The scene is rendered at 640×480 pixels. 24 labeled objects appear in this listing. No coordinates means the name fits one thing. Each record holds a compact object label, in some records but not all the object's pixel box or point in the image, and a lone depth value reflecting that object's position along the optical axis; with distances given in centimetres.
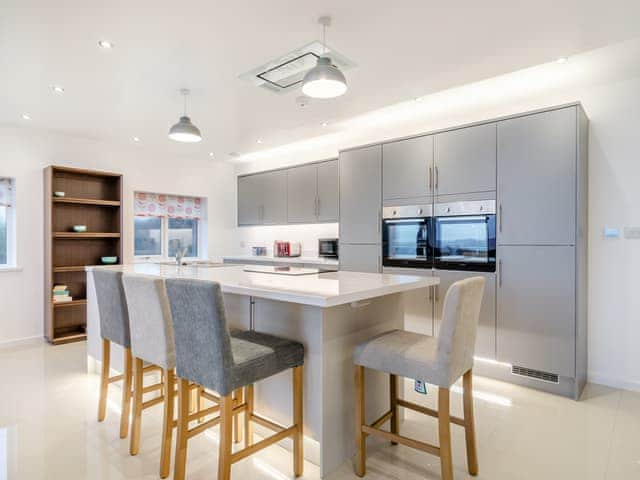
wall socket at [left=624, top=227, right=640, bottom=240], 302
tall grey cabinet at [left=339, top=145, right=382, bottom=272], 414
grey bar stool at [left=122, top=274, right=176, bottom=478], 193
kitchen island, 188
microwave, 518
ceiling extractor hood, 261
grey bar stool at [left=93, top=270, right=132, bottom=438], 232
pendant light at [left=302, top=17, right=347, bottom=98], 209
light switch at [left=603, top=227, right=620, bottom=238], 310
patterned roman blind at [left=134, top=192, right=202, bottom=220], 559
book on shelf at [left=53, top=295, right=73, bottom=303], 441
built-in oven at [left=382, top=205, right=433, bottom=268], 374
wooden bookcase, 441
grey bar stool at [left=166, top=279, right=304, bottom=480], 160
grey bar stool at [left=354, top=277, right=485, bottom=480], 167
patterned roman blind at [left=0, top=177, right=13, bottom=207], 436
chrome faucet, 337
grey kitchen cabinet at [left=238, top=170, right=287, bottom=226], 575
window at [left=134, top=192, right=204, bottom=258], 561
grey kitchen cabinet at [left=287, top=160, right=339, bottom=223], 504
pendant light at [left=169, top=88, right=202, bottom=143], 320
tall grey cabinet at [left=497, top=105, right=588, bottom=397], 290
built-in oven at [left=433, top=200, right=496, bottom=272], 332
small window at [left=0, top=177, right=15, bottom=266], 439
